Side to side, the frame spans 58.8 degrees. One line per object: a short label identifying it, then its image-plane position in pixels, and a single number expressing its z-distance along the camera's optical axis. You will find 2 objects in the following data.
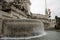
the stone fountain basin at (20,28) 3.62
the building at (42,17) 18.45
